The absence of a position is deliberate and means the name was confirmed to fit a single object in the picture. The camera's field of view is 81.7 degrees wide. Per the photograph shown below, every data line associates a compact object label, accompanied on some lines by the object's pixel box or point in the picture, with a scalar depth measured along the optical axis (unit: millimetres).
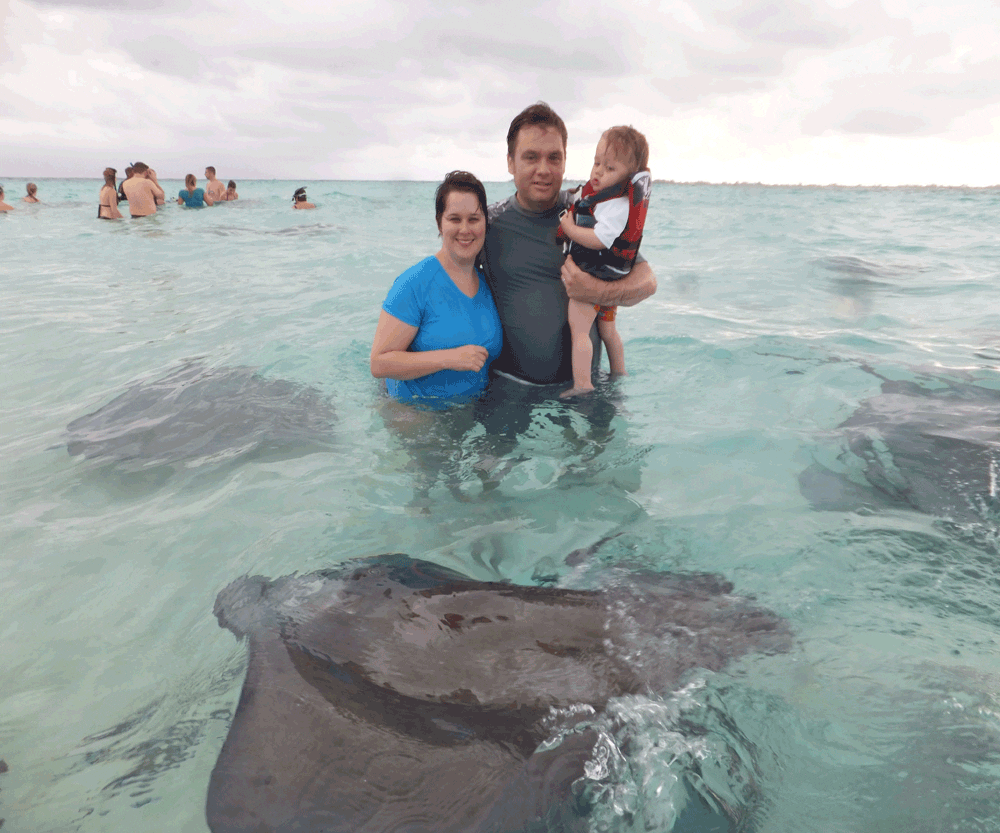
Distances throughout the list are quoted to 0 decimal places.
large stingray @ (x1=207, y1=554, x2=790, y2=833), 1709
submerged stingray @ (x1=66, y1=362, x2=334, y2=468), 4609
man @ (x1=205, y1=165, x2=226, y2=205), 27747
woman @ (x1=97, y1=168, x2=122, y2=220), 21219
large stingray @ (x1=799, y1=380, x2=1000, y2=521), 3715
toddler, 4062
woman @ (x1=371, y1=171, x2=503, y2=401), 3877
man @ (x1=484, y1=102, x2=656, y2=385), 4172
